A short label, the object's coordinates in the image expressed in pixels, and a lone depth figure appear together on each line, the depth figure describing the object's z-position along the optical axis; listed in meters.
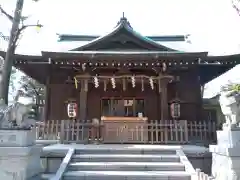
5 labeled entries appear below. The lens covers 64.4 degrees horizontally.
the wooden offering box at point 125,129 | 7.86
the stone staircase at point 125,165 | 4.81
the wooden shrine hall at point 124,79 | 8.60
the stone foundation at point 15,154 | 4.23
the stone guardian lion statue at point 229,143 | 3.85
